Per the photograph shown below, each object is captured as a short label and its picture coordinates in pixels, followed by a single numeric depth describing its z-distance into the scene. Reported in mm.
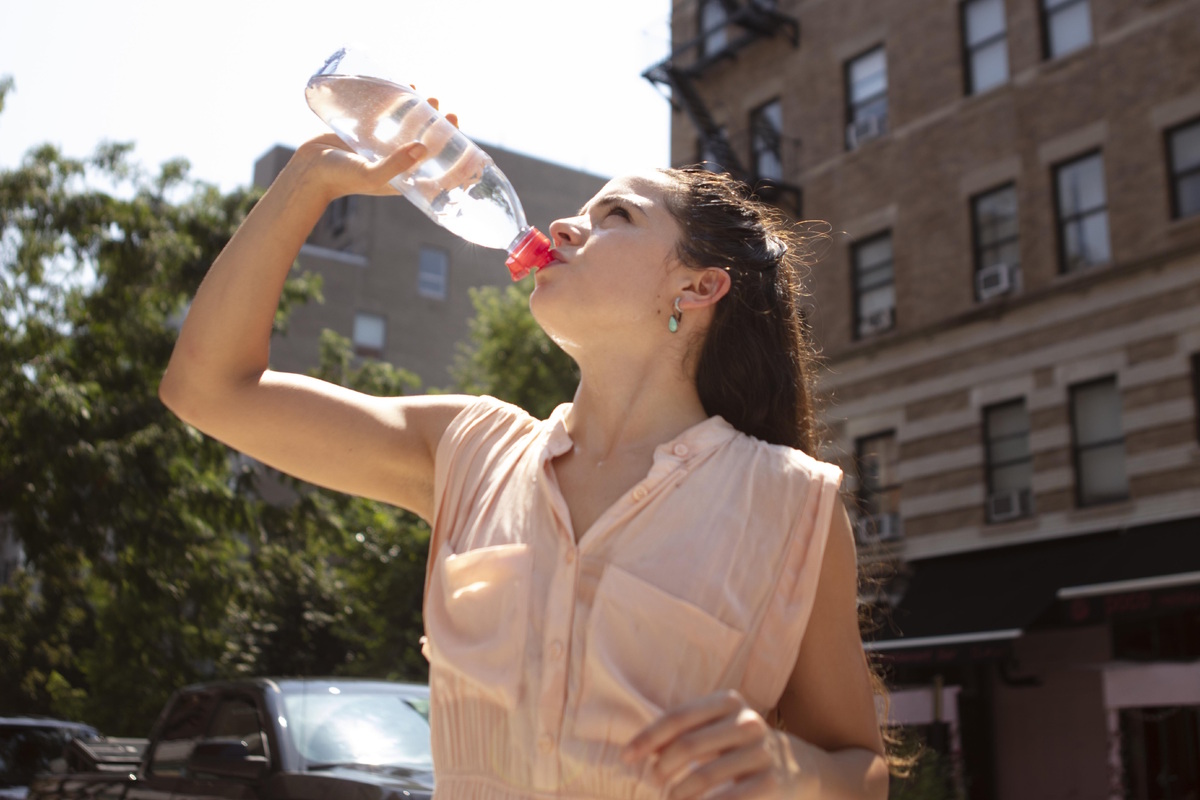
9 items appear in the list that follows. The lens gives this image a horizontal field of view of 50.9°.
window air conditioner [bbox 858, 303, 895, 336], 22062
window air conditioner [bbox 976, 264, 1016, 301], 19906
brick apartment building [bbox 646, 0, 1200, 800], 17312
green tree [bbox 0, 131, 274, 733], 14625
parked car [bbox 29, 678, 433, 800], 6539
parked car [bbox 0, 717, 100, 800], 12562
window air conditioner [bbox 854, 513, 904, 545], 21281
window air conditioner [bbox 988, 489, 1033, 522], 19484
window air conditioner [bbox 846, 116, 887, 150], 22906
